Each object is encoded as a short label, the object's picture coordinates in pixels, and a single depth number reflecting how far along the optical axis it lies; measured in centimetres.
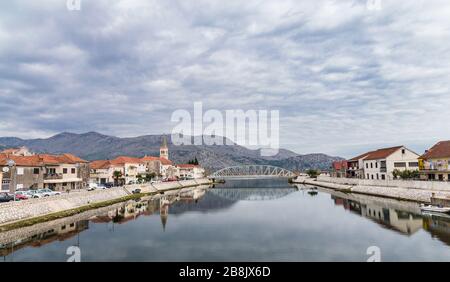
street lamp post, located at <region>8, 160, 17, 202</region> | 4406
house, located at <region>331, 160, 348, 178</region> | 9212
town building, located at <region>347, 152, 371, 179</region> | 7875
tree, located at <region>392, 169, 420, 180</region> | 5703
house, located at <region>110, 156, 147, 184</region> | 8250
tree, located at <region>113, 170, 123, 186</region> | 7143
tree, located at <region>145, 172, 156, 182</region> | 9312
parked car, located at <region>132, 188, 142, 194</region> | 6644
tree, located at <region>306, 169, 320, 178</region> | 13496
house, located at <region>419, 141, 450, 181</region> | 5100
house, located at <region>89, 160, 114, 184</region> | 7869
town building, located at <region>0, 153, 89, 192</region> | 4412
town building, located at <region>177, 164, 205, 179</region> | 13696
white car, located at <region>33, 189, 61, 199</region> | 4116
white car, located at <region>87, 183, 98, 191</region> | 5563
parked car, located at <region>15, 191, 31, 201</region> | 3812
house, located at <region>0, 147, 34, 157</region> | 6135
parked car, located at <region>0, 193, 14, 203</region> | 3616
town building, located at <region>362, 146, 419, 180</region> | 6431
